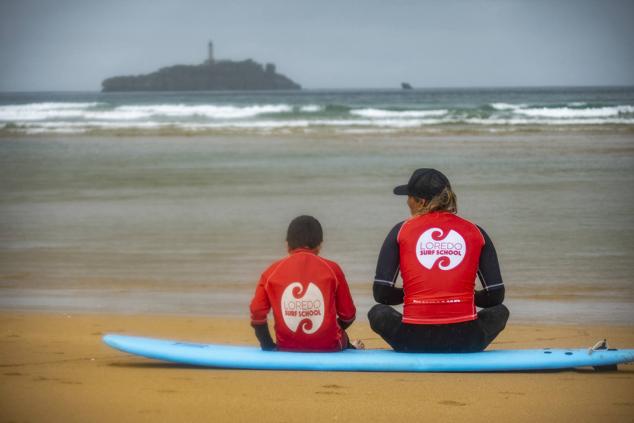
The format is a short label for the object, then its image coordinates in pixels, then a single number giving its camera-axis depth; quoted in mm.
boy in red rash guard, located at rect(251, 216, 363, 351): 8945
